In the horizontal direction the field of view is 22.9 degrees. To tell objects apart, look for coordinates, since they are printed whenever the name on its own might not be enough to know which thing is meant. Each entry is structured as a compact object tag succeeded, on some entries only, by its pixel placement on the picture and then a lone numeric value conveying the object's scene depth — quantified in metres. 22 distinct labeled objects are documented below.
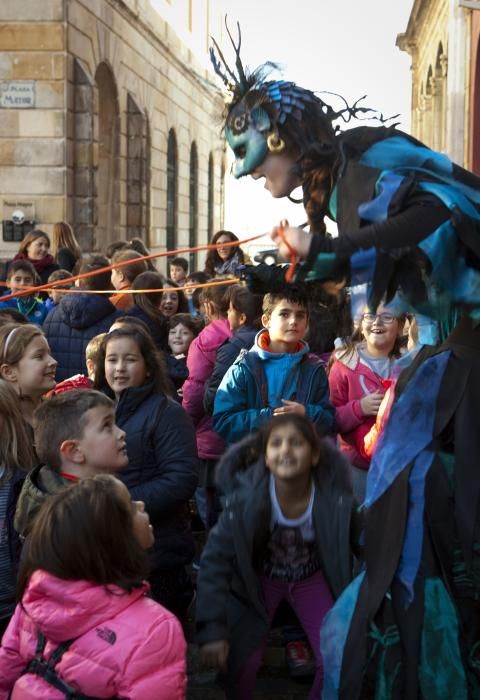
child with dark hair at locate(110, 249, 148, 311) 7.59
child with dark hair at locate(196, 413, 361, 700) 4.05
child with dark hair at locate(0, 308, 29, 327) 6.02
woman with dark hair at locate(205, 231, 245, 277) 9.63
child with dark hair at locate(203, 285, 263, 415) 6.12
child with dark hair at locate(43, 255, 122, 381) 6.65
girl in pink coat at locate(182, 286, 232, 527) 6.58
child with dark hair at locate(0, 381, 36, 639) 4.21
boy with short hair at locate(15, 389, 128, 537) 4.01
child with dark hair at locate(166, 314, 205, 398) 7.57
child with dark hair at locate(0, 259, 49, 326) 8.00
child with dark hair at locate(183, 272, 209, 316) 9.31
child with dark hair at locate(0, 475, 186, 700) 3.19
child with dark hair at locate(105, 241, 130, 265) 10.70
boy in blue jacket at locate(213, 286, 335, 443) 5.39
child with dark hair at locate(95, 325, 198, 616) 4.80
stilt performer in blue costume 3.21
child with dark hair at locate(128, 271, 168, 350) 7.21
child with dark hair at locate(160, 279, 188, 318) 8.32
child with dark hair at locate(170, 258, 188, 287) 12.08
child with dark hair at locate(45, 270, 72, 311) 7.94
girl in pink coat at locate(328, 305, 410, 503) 5.71
